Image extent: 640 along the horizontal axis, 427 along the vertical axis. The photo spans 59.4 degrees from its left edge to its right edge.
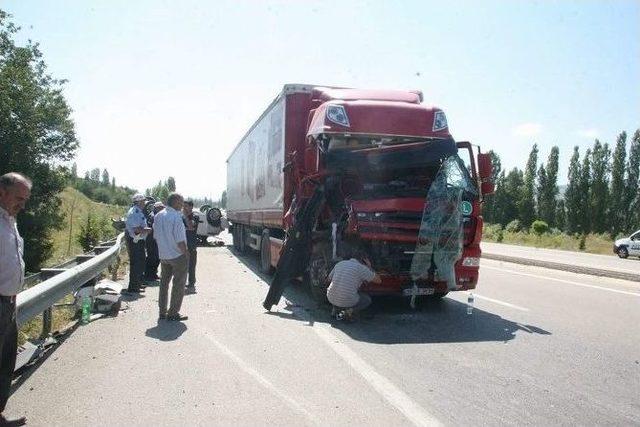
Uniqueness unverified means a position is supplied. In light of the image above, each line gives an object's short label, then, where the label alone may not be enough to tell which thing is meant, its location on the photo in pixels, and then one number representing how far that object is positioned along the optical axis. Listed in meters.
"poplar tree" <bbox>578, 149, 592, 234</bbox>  55.38
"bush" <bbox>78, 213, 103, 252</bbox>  21.47
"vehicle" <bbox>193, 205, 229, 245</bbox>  23.97
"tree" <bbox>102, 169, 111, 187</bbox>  186.12
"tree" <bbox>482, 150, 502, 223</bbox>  73.62
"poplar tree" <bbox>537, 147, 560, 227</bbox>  64.00
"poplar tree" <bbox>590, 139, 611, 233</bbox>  54.50
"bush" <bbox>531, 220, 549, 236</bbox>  48.28
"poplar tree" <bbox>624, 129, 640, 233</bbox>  52.88
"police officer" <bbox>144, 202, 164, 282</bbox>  11.54
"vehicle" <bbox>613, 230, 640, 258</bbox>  27.79
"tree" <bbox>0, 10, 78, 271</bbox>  34.12
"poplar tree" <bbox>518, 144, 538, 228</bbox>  66.00
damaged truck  7.99
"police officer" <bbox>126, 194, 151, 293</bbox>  9.93
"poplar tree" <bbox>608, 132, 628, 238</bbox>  53.53
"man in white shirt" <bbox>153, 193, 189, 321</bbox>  7.74
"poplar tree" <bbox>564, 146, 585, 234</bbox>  56.84
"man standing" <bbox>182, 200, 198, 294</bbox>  10.52
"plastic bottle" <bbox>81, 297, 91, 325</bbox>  7.23
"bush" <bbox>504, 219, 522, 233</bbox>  52.85
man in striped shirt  7.55
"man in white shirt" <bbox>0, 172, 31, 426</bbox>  3.83
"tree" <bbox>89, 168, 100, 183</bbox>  186.21
